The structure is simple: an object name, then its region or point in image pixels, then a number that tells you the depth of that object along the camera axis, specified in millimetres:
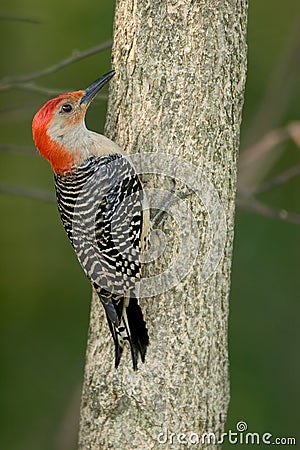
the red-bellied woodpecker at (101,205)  6117
